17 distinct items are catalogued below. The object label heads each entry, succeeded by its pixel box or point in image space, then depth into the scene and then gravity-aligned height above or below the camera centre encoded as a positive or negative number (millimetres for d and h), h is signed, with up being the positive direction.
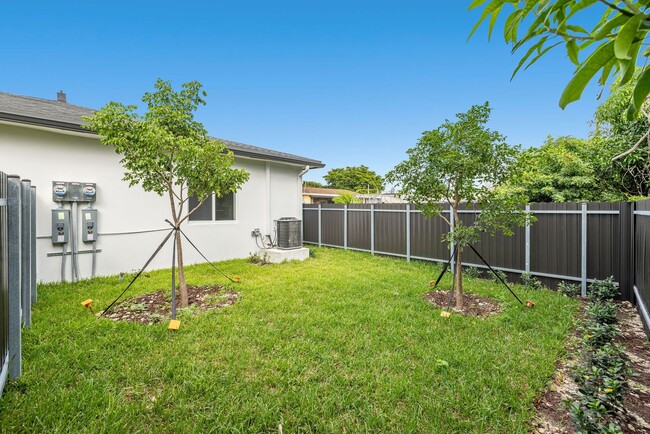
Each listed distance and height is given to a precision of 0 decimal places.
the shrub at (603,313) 3427 -1124
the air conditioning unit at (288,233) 7609 -428
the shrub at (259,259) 7309 -1080
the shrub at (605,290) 4258 -1051
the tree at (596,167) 6137 +1265
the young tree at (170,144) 3742 +941
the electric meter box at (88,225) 5465 -175
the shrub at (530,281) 5105 -1113
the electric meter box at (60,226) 5156 -184
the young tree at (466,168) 3855 +661
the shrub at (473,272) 5902 -1108
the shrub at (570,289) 4758 -1154
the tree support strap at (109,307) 3818 -1213
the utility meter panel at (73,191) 5160 +434
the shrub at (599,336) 2904 -1169
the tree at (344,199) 18172 +1090
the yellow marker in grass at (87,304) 3730 -1106
